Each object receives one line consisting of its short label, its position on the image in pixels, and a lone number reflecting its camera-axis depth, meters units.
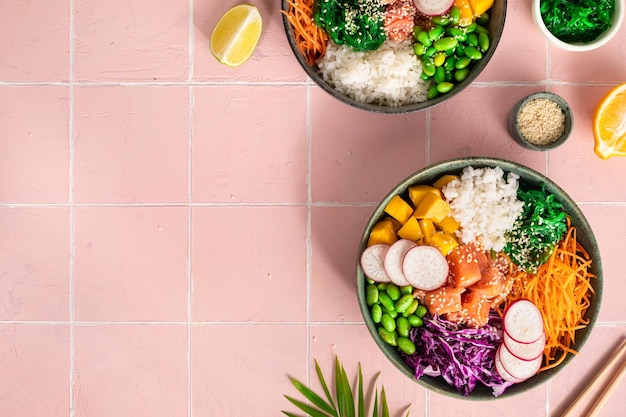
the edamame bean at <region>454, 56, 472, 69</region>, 0.89
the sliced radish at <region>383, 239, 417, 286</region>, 0.88
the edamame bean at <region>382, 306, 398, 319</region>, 0.89
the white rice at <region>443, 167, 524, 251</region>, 0.88
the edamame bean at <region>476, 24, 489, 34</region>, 0.90
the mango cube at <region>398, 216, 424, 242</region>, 0.89
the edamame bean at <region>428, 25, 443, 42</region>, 0.89
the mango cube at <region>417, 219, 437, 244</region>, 0.89
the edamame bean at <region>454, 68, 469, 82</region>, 0.90
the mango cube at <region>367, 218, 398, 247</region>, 0.89
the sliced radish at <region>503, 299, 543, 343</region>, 0.87
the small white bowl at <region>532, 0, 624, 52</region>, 0.90
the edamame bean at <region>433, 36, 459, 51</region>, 0.89
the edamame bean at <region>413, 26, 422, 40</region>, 0.90
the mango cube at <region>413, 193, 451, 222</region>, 0.88
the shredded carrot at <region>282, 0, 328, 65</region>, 0.90
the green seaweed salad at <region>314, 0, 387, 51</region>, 0.89
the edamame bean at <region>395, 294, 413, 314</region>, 0.89
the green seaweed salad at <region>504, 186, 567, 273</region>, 0.89
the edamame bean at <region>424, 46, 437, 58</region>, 0.90
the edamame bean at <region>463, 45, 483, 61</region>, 0.89
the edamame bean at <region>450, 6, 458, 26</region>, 0.89
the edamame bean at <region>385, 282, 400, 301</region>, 0.89
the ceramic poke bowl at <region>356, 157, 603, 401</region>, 0.88
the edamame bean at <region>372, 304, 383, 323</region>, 0.89
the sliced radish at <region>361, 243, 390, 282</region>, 0.89
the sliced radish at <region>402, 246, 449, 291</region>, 0.87
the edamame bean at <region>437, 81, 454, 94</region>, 0.90
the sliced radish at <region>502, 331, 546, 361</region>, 0.87
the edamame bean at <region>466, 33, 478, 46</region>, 0.90
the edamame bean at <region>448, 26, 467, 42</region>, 0.89
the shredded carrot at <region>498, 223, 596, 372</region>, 0.89
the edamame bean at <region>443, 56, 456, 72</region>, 0.90
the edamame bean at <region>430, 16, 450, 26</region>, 0.89
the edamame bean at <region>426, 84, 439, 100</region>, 0.90
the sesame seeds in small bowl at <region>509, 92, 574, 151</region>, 0.91
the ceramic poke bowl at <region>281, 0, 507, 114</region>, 0.89
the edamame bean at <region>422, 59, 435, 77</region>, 0.90
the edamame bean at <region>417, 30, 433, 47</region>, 0.89
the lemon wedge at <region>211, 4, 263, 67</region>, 0.92
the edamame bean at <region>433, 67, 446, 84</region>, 0.90
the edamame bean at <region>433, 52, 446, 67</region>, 0.89
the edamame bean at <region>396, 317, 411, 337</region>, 0.89
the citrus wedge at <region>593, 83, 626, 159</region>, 0.91
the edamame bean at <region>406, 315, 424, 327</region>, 0.89
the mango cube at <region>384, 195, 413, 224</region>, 0.89
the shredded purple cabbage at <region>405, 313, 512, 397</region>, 0.89
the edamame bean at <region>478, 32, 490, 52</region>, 0.89
